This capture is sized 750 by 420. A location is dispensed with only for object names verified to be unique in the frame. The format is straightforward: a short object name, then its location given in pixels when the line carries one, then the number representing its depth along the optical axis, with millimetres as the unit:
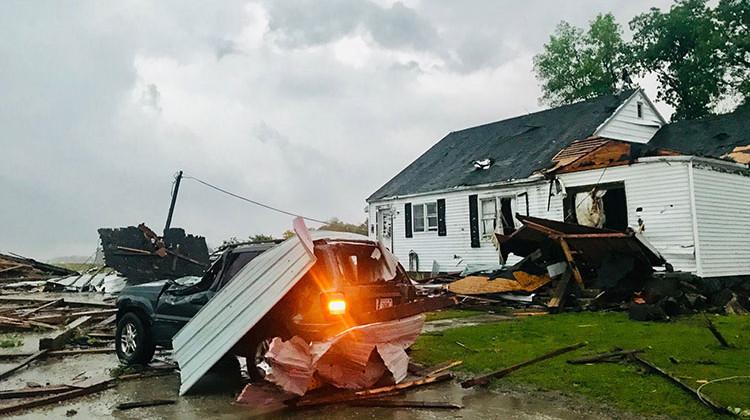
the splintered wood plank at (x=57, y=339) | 9277
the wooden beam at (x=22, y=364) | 7650
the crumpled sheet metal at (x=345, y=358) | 5285
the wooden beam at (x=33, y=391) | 6160
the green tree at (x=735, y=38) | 32500
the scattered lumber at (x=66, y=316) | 13062
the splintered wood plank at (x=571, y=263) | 13500
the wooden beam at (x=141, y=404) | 5672
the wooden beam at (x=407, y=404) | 5418
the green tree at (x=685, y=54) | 33688
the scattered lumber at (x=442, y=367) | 6769
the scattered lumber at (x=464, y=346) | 8268
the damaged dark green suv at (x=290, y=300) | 6133
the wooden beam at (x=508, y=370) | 6125
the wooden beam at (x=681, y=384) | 4890
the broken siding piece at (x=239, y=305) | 5832
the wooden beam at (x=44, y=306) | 13988
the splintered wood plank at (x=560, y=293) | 13039
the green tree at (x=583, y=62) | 38719
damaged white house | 15797
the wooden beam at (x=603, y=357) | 7043
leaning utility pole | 29281
